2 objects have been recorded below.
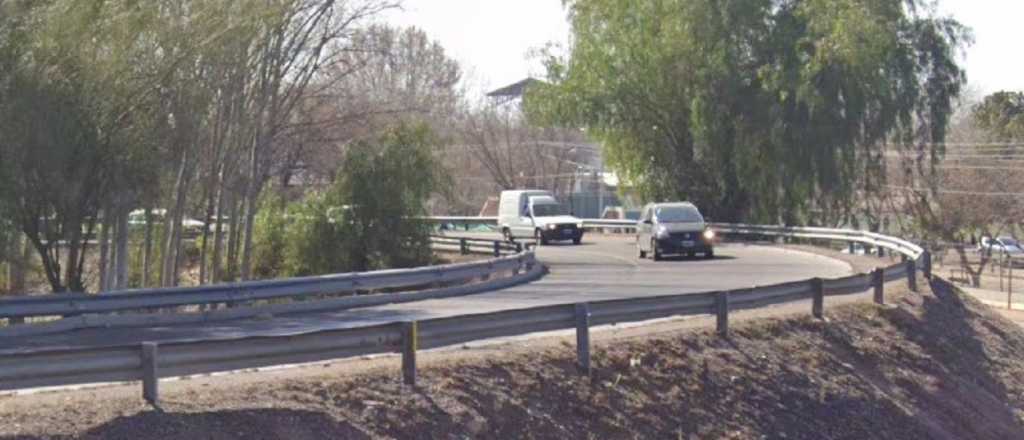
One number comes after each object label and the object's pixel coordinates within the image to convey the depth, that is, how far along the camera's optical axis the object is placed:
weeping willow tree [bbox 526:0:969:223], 55.03
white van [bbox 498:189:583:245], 56.62
